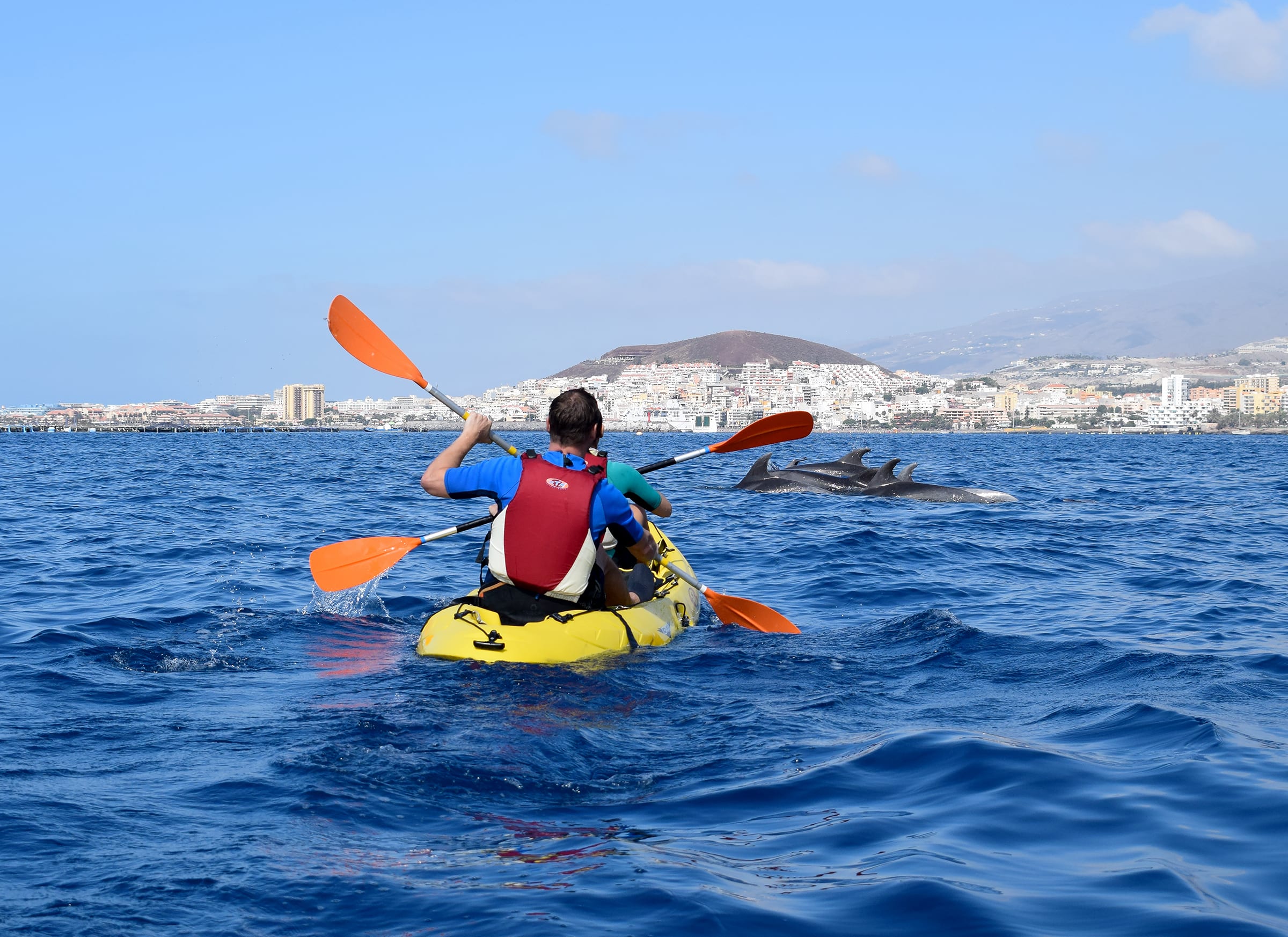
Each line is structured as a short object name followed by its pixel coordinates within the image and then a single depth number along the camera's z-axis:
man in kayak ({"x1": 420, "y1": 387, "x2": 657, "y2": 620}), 8.30
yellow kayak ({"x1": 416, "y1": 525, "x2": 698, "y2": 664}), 8.35
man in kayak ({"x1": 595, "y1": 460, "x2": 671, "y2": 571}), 9.14
